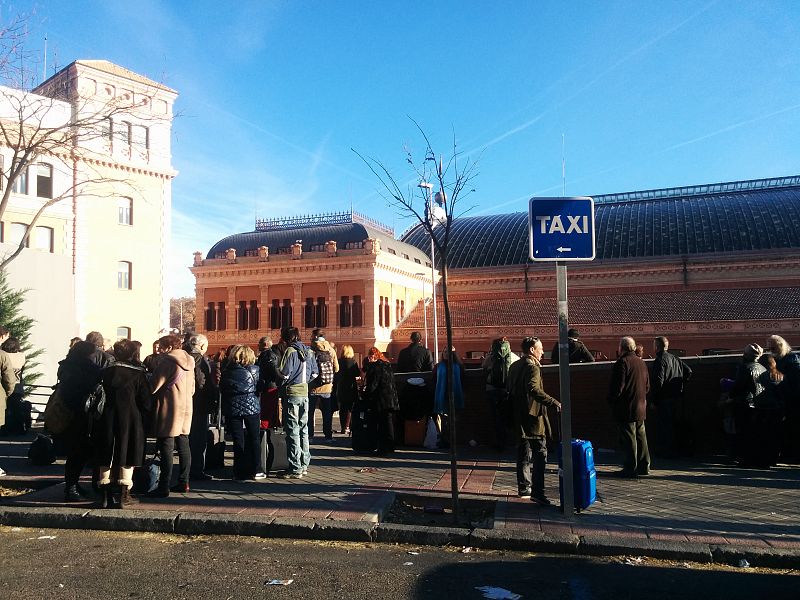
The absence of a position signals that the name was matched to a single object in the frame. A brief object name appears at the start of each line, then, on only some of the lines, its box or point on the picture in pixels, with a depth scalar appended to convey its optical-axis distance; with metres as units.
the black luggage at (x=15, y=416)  13.21
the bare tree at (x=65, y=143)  10.85
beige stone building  34.78
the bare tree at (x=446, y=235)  6.91
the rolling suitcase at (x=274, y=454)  9.10
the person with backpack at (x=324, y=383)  12.51
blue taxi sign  6.88
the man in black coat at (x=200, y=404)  8.75
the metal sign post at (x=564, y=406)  6.79
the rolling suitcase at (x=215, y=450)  9.59
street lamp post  7.98
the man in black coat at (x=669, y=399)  10.10
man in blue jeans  8.95
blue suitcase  6.98
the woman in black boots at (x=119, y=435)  7.27
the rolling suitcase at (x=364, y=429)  11.04
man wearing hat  11.78
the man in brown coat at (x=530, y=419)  7.43
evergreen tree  18.77
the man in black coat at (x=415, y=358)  13.02
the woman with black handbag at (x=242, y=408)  8.68
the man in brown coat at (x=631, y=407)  8.84
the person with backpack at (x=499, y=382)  11.00
